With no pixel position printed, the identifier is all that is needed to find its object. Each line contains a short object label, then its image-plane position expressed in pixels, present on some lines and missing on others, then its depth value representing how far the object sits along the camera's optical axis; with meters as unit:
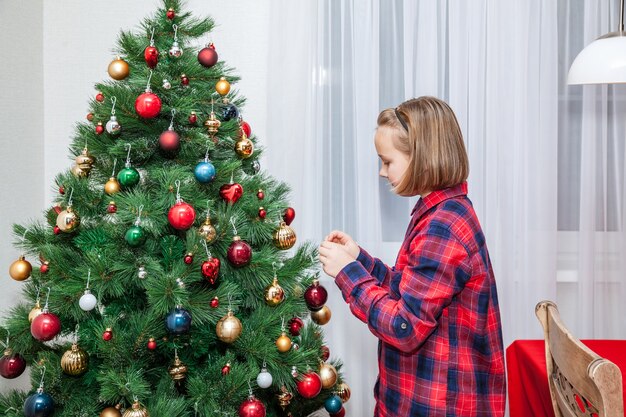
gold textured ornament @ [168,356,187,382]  1.32
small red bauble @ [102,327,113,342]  1.23
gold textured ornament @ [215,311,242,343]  1.27
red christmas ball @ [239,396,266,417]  1.28
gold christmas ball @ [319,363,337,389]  1.49
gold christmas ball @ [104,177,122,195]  1.36
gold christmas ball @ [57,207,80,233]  1.34
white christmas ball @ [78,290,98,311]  1.24
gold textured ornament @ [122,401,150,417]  1.18
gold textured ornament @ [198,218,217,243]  1.30
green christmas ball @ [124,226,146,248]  1.25
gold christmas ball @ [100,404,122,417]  1.24
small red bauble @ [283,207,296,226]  1.59
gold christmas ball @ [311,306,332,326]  1.61
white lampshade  1.67
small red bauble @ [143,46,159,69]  1.38
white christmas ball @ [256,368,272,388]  1.31
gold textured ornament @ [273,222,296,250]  1.46
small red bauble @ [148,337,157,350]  1.25
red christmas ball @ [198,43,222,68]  1.46
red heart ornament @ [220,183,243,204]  1.40
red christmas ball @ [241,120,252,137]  1.60
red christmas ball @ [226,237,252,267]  1.32
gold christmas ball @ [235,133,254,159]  1.49
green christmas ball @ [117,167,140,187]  1.34
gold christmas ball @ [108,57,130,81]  1.42
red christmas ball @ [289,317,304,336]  1.45
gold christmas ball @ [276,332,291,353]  1.36
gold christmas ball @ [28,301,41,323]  1.32
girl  1.26
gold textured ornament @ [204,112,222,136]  1.43
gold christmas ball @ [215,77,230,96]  1.49
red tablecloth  1.65
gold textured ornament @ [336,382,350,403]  1.65
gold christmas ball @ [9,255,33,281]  1.43
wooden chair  1.01
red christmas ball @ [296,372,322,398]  1.37
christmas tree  1.26
